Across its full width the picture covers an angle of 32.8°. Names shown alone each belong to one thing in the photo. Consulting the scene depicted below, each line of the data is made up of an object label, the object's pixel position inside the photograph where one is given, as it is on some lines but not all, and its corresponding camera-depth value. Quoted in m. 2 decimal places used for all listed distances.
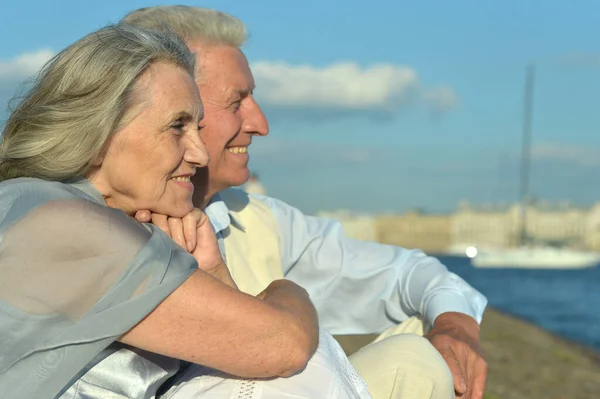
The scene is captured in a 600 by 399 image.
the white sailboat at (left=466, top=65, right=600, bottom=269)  60.19
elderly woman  1.88
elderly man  2.96
